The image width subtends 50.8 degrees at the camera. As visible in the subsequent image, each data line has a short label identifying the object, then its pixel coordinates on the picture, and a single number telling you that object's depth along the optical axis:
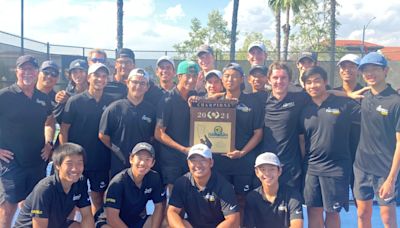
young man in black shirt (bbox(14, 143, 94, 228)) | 4.33
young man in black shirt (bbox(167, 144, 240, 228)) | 4.63
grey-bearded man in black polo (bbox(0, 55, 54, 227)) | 5.01
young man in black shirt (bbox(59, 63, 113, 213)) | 5.12
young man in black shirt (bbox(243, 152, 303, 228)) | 4.50
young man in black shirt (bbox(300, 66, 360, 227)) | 4.66
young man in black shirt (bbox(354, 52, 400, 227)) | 4.46
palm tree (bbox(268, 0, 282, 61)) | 25.24
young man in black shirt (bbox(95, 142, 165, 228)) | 4.74
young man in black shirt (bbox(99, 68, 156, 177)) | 4.99
